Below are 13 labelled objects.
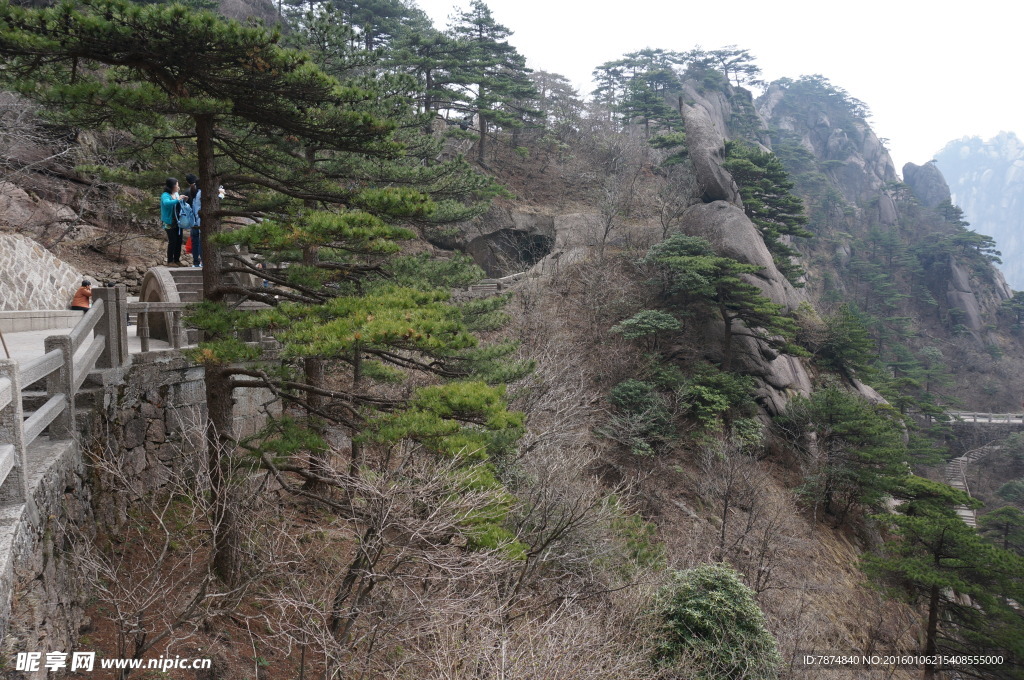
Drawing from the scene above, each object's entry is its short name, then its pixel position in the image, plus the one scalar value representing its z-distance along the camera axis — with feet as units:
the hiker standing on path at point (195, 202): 29.63
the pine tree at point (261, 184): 16.76
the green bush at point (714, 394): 66.54
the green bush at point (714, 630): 31.01
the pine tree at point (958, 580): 44.75
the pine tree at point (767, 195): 93.04
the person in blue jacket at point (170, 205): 29.55
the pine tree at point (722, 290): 72.49
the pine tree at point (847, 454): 62.80
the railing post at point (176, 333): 27.15
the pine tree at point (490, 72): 96.58
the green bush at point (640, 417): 62.49
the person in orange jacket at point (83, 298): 38.22
